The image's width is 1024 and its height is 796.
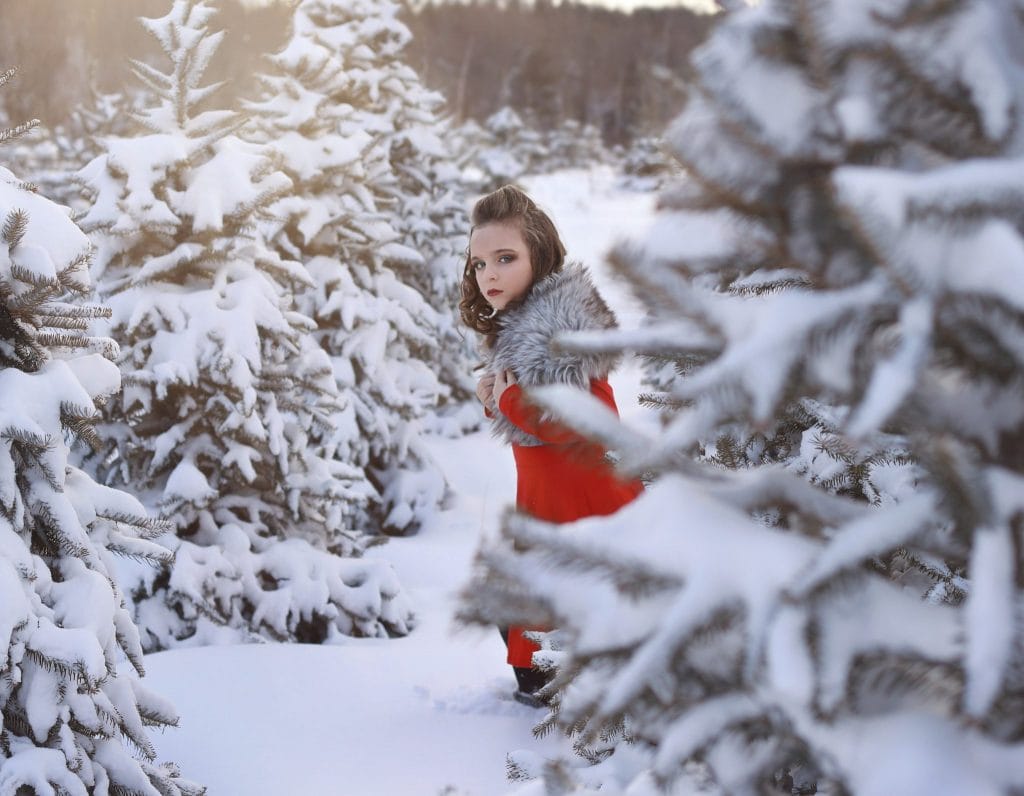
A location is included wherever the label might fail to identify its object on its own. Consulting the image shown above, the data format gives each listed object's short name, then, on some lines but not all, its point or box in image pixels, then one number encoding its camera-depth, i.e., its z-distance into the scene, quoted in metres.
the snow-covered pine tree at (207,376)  4.66
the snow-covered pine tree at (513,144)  34.47
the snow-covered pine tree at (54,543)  2.45
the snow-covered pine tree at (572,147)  43.59
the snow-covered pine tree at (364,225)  7.46
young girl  3.21
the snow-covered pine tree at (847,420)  0.89
